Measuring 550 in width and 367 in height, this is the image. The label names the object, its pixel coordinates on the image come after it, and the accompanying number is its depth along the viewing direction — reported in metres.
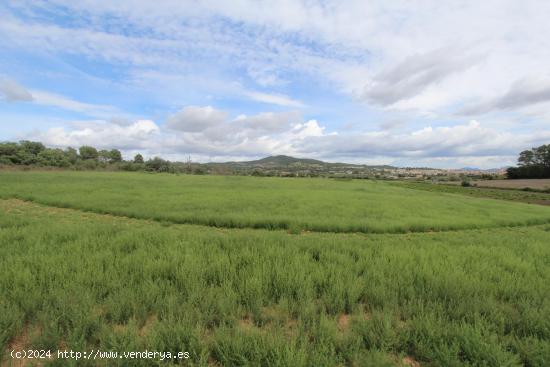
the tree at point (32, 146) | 97.19
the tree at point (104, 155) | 130.86
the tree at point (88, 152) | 126.21
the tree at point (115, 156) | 133.91
